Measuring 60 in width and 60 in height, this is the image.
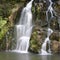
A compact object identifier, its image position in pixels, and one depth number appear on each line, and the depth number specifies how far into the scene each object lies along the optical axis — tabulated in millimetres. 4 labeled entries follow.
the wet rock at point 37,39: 23536
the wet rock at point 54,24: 25688
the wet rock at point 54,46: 23250
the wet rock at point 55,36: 23547
